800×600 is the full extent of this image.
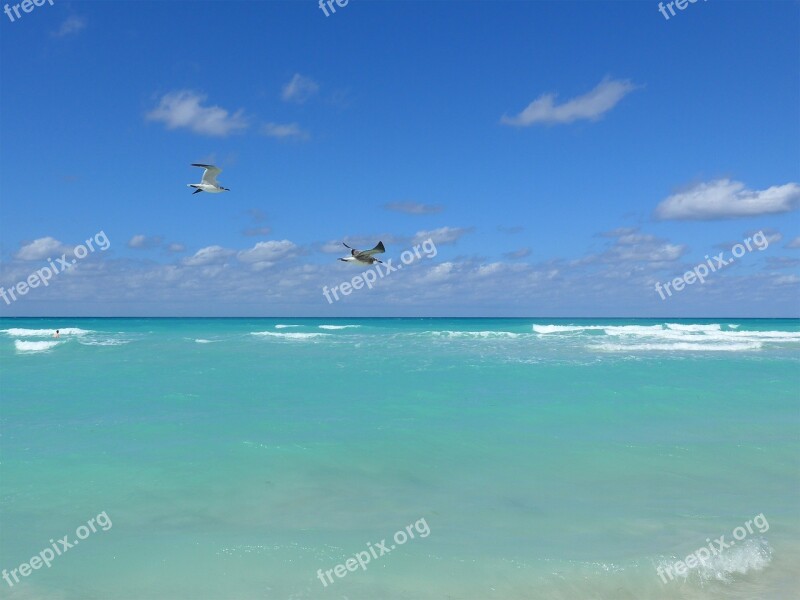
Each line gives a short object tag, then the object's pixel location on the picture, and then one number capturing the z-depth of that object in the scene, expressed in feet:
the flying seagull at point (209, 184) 38.95
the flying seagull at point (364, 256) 32.73
